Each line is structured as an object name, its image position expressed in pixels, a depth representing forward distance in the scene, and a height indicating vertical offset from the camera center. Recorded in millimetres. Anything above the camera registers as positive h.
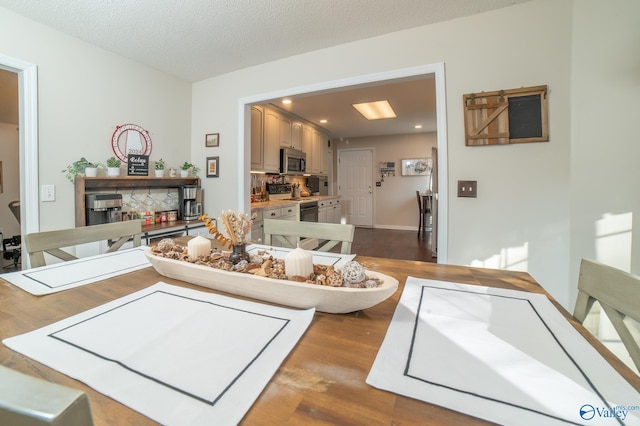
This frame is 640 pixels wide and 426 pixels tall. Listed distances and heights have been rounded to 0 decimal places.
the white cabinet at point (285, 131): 4360 +1227
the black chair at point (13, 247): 3585 -631
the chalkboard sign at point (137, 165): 2562 +386
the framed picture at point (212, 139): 3035 +751
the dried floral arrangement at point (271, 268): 745 -211
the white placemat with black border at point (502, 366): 427 -322
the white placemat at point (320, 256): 1230 -259
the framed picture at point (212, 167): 3047 +431
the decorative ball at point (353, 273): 740 -195
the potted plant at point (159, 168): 2787 +376
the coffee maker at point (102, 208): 2229 -35
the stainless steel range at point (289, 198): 4398 +104
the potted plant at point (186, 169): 3023 +413
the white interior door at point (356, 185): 6992 +520
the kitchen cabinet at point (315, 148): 5258 +1192
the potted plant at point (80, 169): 2194 +294
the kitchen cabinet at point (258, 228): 3209 -295
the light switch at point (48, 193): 2057 +85
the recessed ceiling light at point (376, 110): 4168 +1605
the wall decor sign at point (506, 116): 1821 +626
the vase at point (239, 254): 970 -190
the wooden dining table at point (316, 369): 412 -326
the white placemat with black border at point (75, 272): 926 -274
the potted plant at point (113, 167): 2391 +335
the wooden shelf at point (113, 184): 2199 +195
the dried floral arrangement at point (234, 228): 1007 -94
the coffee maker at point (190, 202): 2980 +23
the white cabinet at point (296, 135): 4710 +1260
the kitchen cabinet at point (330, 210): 5137 -131
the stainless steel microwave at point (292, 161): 4367 +745
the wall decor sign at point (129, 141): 2541 +628
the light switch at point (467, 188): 1980 +123
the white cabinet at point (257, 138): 3664 +932
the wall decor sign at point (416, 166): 6445 +930
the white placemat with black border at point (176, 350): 436 -315
